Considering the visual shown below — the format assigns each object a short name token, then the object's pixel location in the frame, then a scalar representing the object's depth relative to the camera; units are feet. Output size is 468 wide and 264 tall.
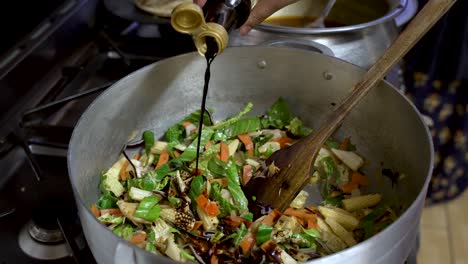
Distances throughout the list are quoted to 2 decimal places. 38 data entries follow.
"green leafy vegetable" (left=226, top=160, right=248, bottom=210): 2.77
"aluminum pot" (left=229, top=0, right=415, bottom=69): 3.36
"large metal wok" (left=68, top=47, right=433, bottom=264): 2.64
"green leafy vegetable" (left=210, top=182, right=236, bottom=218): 2.74
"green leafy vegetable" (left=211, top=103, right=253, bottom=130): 3.33
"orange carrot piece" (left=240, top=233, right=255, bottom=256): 2.35
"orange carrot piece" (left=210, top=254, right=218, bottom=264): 2.34
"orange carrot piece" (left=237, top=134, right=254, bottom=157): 3.25
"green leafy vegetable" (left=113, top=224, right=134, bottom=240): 2.63
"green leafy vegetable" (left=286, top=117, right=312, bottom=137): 3.33
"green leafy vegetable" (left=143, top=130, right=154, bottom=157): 3.22
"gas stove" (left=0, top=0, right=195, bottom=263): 2.69
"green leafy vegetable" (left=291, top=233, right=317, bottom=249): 2.55
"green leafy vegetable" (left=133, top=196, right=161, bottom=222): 2.66
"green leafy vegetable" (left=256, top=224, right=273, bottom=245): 2.39
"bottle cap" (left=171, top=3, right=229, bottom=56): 2.27
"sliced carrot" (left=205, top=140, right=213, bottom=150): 3.22
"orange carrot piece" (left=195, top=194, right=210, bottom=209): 2.72
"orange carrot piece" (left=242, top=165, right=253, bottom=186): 2.98
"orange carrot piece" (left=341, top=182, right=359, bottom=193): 3.07
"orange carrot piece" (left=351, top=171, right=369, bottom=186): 3.11
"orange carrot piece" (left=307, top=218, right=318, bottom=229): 2.68
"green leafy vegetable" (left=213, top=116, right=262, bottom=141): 3.32
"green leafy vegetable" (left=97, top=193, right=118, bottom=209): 2.81
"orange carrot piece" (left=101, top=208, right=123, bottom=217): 2.76
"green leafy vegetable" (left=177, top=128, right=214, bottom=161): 3.10
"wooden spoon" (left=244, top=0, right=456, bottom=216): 2.72
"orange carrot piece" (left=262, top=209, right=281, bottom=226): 2.60
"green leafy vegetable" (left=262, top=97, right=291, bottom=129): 3.37
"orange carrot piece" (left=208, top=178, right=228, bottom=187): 2.90
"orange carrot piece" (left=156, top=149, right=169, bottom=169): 3.11
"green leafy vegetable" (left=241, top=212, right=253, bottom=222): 2.61
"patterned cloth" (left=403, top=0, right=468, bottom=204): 5.06
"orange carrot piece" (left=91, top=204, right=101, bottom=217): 2.72
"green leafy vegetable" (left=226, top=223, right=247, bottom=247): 2.44
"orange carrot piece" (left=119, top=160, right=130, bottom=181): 3.01
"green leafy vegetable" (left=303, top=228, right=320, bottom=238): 2.60
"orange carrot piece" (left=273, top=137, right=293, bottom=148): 3.26
